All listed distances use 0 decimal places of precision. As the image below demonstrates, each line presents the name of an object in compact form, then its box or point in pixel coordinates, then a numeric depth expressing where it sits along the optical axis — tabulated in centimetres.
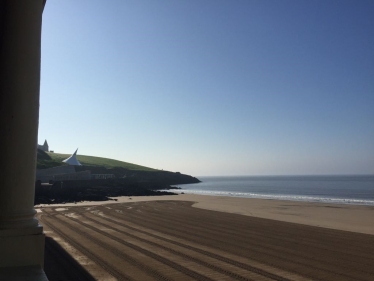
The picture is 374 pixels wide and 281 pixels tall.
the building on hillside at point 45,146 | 13627
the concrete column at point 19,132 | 427
